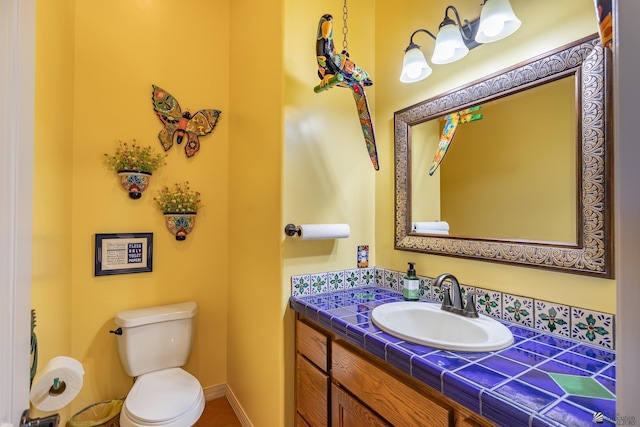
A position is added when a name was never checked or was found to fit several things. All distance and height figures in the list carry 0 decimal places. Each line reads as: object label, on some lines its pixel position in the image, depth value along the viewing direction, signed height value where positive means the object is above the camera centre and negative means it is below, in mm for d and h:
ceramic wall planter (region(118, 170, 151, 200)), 1881 +214
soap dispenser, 1424 -327
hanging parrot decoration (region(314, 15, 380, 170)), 1327 +642
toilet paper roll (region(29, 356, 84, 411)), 961 -556
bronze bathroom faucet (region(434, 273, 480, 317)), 1182 -339
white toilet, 1427 -894
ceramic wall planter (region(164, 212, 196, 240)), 2037 -50
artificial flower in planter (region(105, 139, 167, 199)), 1876 +314
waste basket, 1728 -1169
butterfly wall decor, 2033 +652
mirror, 944 +183
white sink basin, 927 -397
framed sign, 1859 -239
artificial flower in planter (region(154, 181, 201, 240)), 2023 +57
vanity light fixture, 1102 +722
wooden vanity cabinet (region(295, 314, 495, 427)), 832 -590
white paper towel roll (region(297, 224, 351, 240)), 1431 -75
